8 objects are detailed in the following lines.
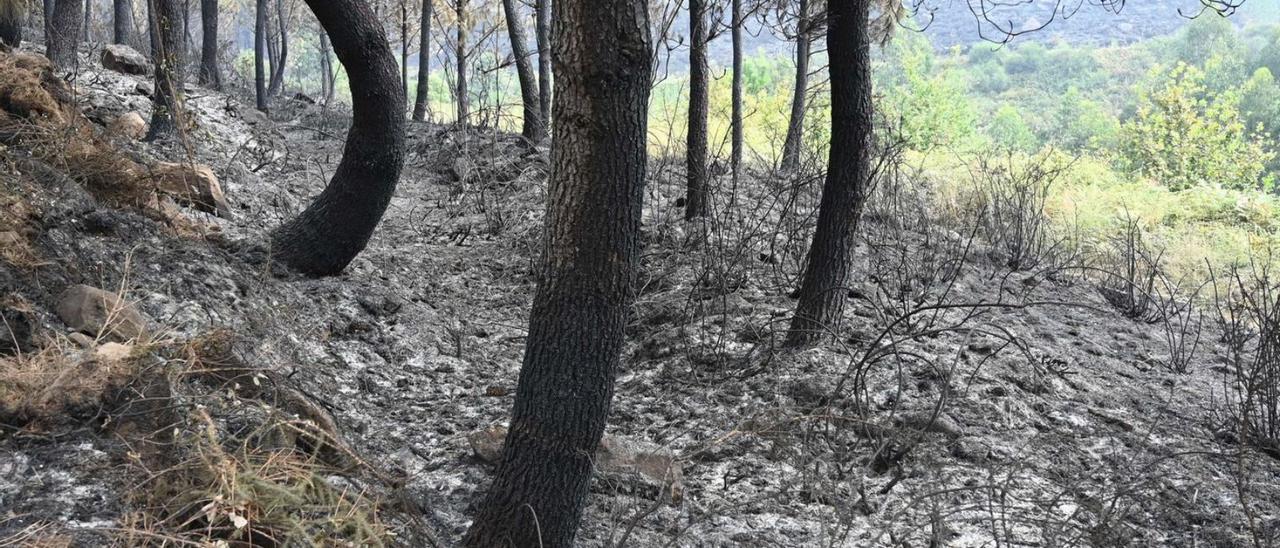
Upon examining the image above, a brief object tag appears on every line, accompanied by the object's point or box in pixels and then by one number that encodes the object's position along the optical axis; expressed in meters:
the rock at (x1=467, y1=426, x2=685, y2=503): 3.44
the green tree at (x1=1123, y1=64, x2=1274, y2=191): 28.95
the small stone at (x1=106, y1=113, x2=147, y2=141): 6.18
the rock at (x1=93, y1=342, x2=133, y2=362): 2.90
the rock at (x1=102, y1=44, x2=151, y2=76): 10.11
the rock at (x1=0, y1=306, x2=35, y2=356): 2.96
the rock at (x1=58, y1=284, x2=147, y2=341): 3.23
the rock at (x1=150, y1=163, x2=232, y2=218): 5.12
